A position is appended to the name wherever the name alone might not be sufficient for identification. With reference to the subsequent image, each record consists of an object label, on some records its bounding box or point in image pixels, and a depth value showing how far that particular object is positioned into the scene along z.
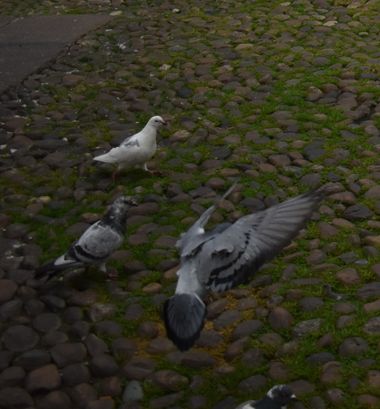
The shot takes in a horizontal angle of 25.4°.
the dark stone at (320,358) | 4.30
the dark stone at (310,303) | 4.72
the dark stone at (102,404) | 4.12
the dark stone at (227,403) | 4.08
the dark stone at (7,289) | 5.01
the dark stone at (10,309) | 4.84
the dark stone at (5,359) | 4.43
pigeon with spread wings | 4.11
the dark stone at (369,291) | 4.77
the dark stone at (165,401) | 4.12
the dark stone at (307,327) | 4.53
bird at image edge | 3.77
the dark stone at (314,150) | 6.52
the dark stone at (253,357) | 4.36
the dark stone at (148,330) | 4.65
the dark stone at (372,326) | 4.47
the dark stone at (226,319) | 4.69
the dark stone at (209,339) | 4.55
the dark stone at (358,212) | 5.62
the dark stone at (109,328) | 4.68
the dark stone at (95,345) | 4.52
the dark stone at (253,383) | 4.18
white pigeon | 6.34
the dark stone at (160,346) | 4.52
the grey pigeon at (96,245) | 5.02
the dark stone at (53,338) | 4.60
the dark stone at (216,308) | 4.79
